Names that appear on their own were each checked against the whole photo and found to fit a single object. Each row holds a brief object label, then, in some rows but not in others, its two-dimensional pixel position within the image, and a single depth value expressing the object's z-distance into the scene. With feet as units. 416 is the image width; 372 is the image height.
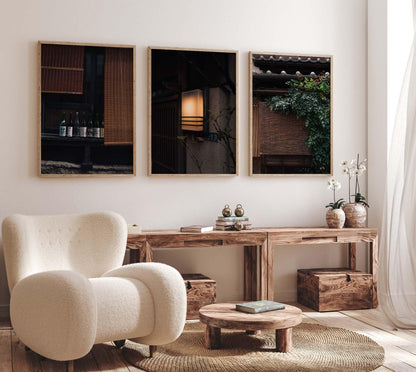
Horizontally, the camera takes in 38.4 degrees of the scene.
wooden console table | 13.65
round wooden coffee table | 10.21
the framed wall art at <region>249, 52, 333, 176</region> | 15.65
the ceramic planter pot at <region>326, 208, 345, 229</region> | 15.05
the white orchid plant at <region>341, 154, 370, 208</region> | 15.68
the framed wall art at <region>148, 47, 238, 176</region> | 14.94
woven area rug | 10.07
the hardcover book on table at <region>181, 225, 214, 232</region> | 13.97
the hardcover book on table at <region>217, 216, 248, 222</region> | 14.51
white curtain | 12.48
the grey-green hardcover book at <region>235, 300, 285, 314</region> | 10.81
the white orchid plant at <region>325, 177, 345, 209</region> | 15.35
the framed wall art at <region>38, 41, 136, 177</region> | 14.28
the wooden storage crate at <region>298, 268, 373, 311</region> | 14.61
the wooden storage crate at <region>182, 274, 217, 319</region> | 13.78
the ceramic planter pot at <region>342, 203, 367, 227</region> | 15.30
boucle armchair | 9.43
